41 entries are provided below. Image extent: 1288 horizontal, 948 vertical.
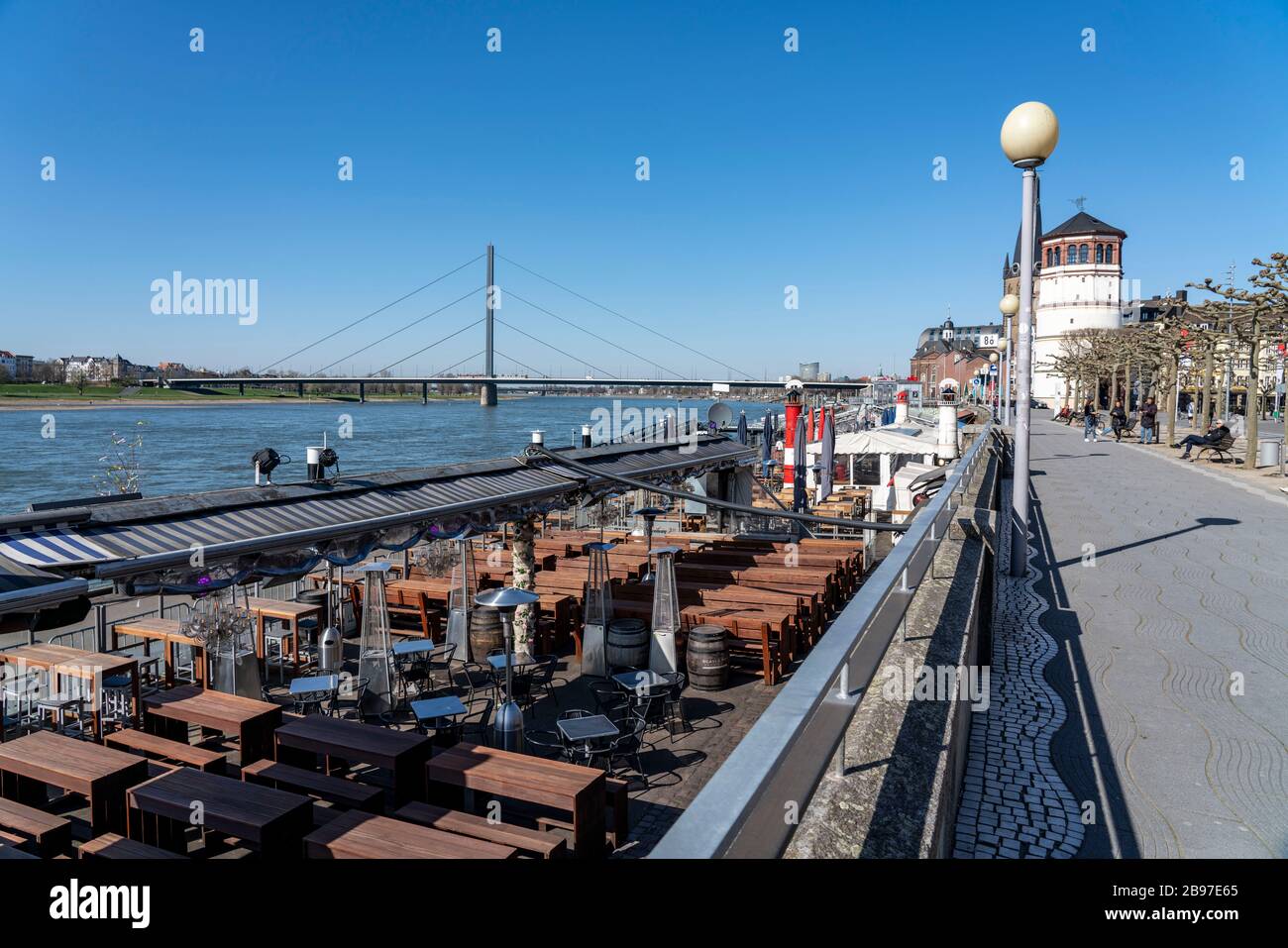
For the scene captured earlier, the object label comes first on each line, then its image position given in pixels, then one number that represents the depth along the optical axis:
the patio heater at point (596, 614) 9.52
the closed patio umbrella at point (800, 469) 16.12
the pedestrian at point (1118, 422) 32.72
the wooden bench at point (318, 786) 5.59
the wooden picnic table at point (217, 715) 6.48
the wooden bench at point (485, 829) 4.67
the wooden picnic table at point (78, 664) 7.42
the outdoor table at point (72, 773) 5.41
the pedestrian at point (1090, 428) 29.61
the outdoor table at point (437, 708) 7.11
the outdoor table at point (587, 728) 6.49
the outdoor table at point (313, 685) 7.97
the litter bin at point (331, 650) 9.55
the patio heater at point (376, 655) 8.32
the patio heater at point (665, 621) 9.05
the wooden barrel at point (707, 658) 8.91
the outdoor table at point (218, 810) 4.80
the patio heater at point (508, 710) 6.66
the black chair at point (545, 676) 9.19
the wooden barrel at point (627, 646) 9.27
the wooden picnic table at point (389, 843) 4.41
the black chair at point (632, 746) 7.06
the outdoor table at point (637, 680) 7.73
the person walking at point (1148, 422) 28.81
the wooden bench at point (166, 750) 6.13
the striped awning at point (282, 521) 4.78
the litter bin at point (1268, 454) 18.78
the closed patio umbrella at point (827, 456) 18.23
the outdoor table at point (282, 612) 9.95
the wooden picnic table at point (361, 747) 5.81
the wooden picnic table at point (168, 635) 9.05
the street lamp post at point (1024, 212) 6.91
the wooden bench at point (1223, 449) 20.42
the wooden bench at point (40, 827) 4.89
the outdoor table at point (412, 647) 8.73
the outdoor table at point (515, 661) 7.98
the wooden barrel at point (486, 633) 10.11
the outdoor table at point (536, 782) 5.08
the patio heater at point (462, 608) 10.00
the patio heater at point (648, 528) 11.86
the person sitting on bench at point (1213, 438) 20.52
